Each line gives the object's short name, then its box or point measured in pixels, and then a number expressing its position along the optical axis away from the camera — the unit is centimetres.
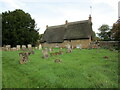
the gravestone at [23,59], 914
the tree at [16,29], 3135
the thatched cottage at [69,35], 3195
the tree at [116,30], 2702
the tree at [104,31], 6434
